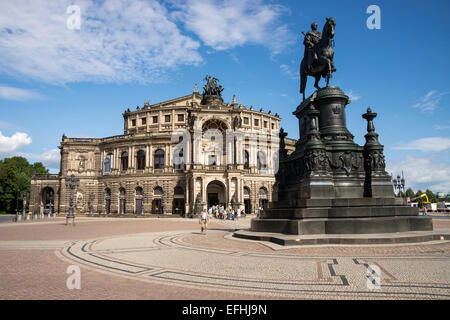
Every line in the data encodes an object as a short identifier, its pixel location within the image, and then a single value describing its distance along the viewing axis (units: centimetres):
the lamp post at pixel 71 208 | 3031
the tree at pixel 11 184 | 7775
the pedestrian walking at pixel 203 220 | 1778
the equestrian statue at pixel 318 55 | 1489
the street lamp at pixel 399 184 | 4041
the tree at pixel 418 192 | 12175
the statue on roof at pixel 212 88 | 5744
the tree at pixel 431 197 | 11359
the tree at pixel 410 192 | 12573
